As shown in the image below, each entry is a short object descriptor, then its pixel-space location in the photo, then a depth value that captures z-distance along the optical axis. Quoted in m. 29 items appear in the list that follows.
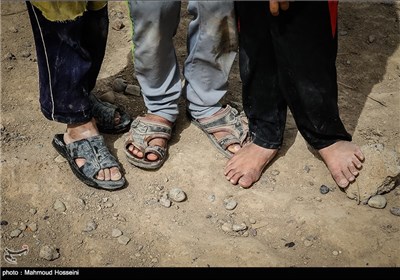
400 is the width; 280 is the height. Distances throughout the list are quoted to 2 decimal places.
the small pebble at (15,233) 2.20
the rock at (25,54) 3.06
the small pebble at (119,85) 2.89
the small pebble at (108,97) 2.79
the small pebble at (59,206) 2.30
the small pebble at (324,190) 2.37
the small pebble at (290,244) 2.15
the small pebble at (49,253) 2.12
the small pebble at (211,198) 2.36
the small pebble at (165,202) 2.33
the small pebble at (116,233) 2.21
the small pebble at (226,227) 2.24
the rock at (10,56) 3.03
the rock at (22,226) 2.23
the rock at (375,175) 2.29
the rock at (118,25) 3.28
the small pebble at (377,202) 2.29
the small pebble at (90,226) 2.23
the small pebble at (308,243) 2.14
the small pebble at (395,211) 2.26
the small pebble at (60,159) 2.49
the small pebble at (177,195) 2.34
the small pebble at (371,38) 3.23
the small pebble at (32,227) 2.23
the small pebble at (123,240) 2.18
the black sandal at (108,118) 2.60
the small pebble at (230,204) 2.31
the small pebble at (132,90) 2.87
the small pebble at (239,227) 2.23
